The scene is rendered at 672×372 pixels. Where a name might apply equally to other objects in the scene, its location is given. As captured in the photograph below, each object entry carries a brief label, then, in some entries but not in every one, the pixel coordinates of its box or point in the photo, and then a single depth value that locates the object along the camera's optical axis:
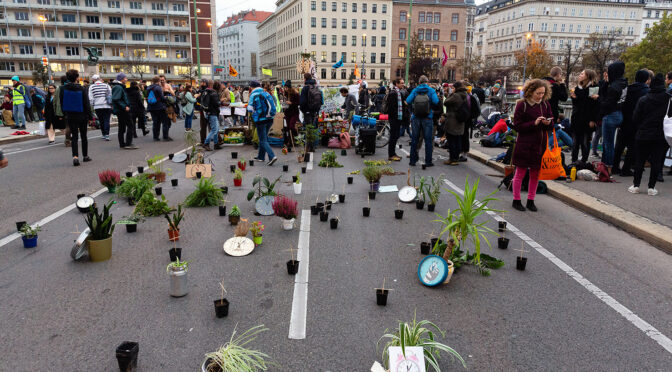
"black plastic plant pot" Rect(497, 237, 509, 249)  5.28
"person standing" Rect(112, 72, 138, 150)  13.32
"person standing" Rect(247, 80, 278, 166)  10.57
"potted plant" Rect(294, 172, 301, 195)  7.77
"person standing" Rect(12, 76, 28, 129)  18.63
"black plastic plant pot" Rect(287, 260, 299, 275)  4.41
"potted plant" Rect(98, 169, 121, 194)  7.68
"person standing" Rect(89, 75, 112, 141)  13.86
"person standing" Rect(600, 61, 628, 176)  9.21
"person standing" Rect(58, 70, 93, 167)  10.14
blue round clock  4.16
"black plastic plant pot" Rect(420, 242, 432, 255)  5.02
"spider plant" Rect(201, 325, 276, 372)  2.67
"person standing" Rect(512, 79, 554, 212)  6.77
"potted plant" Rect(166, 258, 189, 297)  3.87
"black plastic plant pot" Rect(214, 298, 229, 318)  3.51
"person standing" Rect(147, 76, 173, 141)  14.91
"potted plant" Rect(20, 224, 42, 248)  5.07
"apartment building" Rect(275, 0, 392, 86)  98.94
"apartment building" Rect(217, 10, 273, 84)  156.00
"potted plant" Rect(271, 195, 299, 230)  5.64
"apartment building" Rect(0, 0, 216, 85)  81.25
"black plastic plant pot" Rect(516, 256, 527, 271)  4.64
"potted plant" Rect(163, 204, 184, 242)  5.30
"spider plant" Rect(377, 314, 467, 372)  2.86
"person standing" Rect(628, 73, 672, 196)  7.79
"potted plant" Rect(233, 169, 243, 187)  8.42
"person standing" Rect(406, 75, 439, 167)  10.65
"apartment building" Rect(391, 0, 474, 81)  105.69
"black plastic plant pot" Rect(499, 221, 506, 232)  5.86
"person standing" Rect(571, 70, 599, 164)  9.77
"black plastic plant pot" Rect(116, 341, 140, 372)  2.74
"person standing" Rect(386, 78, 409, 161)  11.60
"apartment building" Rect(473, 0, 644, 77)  109.56
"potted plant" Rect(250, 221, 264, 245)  5.26
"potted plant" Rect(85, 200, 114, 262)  4.66
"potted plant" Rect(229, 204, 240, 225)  6.05
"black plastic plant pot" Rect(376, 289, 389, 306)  3.77
